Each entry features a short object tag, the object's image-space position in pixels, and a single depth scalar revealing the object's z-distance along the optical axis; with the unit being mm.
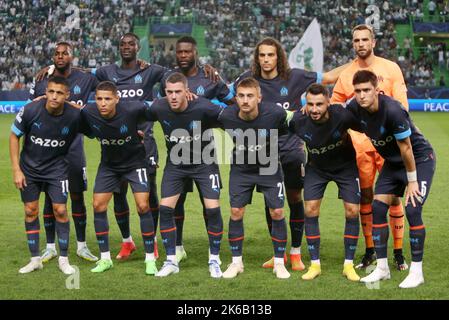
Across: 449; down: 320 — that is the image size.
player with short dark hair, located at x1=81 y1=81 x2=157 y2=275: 16312
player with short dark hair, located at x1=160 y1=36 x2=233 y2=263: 17141
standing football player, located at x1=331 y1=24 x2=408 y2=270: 16328
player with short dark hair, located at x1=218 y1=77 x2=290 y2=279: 15828
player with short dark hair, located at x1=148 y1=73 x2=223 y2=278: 16141
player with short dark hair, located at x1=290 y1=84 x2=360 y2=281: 15406
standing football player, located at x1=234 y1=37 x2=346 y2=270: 16531
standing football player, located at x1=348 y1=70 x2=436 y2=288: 14450
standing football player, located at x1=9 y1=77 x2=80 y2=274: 16203
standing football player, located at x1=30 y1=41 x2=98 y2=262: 17687
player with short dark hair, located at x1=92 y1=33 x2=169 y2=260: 17953
